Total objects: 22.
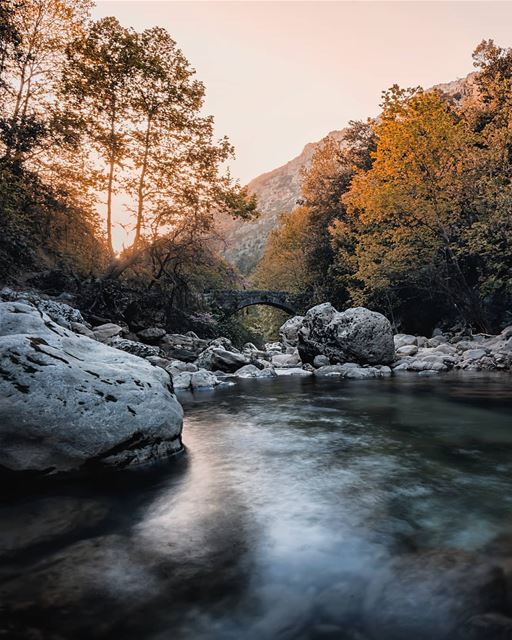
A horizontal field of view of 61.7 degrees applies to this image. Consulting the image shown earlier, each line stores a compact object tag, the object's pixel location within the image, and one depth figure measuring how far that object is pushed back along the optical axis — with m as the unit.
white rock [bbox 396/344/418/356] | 20.70
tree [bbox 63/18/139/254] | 20.67
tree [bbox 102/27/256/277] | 21.70
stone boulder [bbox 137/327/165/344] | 19.81
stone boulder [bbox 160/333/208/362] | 18.47
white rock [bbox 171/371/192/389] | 12.85
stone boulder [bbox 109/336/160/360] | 15.23
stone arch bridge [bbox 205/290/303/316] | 29.28
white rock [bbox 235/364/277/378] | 15.95
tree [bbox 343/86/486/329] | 21.61
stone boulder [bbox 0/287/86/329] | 14.45
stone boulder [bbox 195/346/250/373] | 16.61
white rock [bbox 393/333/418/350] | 24.61
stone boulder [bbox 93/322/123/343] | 16.37
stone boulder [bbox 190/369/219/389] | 13.07
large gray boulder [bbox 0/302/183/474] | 4.57
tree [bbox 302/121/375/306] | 34.62
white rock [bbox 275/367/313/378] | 17.11
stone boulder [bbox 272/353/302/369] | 20.45
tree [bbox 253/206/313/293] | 39.67
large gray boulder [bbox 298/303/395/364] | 17.69
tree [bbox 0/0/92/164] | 15.89
